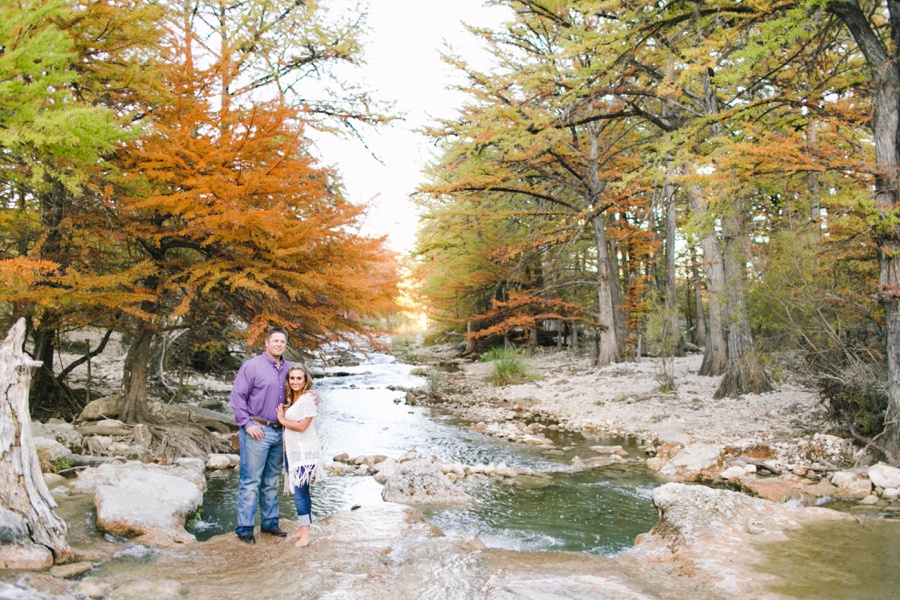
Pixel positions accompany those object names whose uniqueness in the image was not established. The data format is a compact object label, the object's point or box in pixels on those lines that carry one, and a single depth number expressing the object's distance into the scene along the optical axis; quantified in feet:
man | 14.35
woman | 14.21
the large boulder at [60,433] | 21.77
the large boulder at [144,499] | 14.37
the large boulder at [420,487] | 19.72
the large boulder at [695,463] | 22.56
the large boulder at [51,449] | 19.04
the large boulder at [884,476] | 18.67
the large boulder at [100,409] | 25.49
